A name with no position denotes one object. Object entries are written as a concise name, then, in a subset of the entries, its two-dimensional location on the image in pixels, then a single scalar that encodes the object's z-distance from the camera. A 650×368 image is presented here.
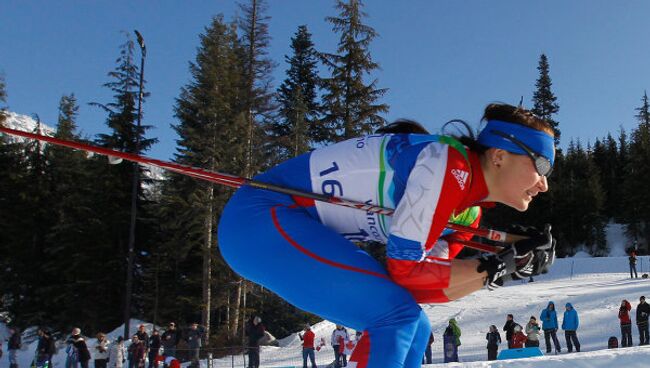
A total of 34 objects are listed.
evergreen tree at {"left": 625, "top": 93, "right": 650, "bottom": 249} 46.56
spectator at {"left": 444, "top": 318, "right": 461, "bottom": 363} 15.04
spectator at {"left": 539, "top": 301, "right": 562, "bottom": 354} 15.25
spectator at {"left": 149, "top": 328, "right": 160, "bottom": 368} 15.88
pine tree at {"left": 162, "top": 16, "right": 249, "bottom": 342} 24.22
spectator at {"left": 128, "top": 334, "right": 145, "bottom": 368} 15.22
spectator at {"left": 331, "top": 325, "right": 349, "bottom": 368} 14.83
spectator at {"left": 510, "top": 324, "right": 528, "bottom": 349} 14.14
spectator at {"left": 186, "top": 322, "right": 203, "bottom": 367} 16.09
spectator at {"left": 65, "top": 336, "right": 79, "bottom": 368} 14.30
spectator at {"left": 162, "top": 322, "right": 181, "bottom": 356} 15.79
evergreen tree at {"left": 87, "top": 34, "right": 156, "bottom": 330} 30.47
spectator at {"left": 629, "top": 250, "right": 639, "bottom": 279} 29.08
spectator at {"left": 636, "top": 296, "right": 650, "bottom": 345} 15.13
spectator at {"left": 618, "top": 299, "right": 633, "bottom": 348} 15.24
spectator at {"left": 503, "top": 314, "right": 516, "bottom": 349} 14.89
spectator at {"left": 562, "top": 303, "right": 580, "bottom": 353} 15.03
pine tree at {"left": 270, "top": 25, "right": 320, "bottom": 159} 30.12
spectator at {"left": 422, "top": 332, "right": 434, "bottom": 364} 15.07
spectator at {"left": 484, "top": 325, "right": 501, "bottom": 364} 14.59
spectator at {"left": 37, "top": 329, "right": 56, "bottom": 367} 14.98
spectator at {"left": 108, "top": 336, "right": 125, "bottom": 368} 15.03
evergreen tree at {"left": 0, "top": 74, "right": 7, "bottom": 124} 33.62
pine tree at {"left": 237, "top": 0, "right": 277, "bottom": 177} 26.92
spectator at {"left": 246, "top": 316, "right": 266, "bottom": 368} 15.45
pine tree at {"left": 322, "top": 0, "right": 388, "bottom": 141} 28.98
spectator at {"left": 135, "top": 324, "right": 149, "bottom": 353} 15.91
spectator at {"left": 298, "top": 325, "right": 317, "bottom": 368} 15.42
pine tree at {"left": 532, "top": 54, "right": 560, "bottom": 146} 55.00
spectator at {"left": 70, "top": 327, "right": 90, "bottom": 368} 14.31
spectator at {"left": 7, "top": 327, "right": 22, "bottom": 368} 16.69
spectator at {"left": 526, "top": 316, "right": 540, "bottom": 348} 14.12
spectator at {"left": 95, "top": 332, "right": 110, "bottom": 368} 14.47
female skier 1.88
